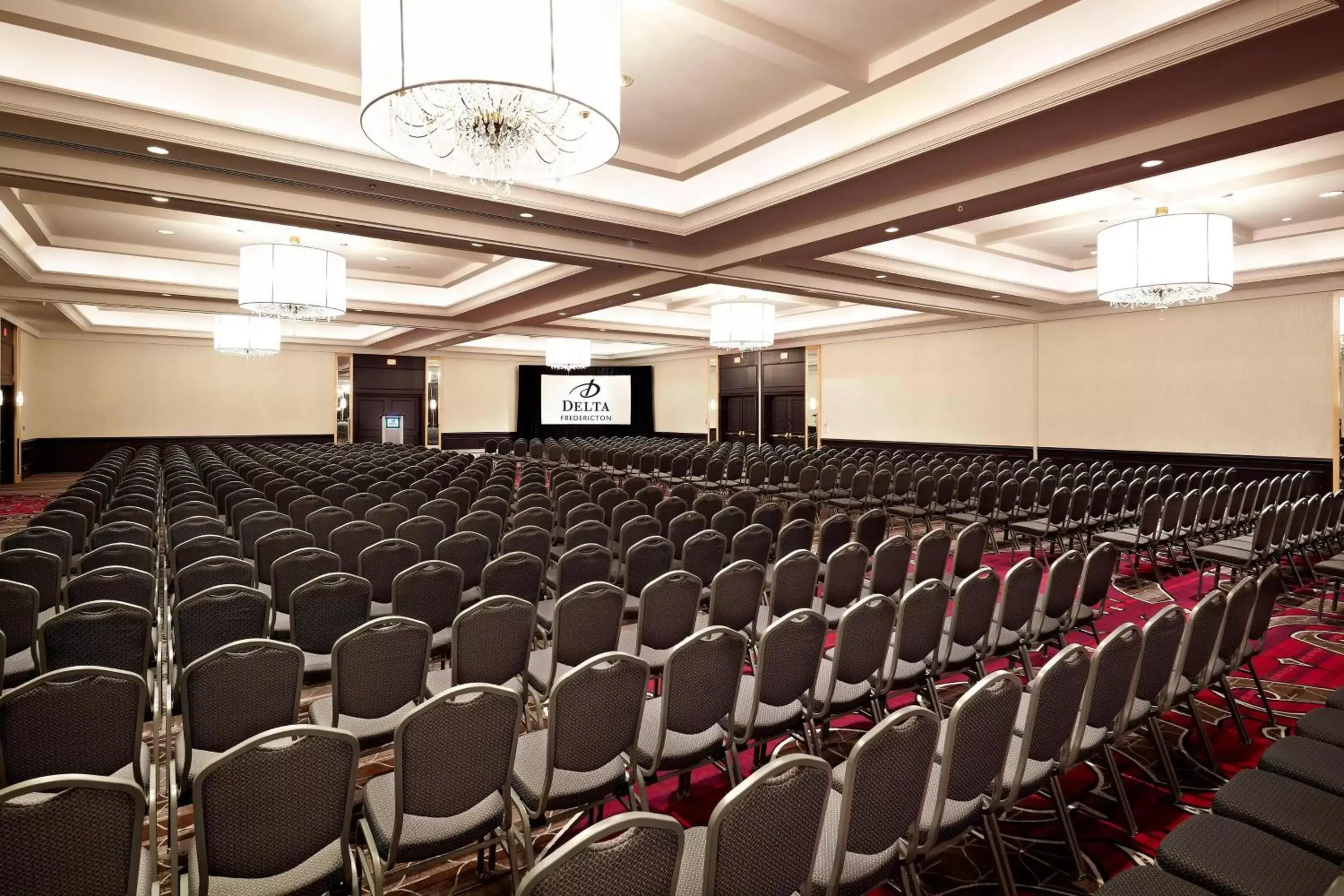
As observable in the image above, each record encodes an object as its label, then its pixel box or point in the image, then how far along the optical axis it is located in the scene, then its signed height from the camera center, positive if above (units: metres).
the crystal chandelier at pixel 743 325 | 13.38 +2.08
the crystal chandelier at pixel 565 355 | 19.42 +2.24
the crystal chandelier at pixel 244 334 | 14.56 +2.12
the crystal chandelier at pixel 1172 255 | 7.36 +1.85
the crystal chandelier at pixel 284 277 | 9.21 +2.06
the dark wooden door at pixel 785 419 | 21.52 +0.58
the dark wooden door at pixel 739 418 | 22.84 +0.66
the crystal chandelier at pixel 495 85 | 3.24 +1.73
